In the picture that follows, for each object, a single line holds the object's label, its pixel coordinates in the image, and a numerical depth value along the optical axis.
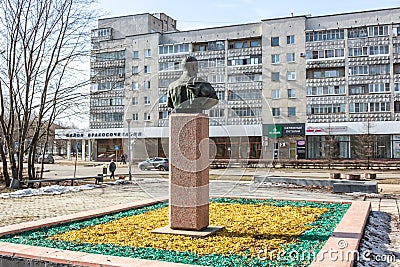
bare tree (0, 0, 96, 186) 20.12
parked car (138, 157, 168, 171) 22.88
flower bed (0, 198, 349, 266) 5.94
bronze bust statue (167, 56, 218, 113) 7.93
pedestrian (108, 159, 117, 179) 25.64
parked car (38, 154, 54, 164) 53.80
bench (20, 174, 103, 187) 18.67
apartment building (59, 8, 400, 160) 42.50
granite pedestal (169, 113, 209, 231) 7.61
